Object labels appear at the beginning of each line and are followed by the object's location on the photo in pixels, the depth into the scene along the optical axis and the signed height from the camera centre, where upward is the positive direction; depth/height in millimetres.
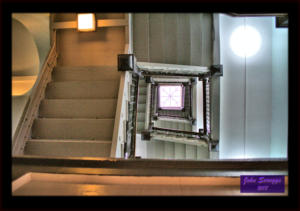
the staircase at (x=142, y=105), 6113 -123
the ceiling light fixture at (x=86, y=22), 2994 +1308
